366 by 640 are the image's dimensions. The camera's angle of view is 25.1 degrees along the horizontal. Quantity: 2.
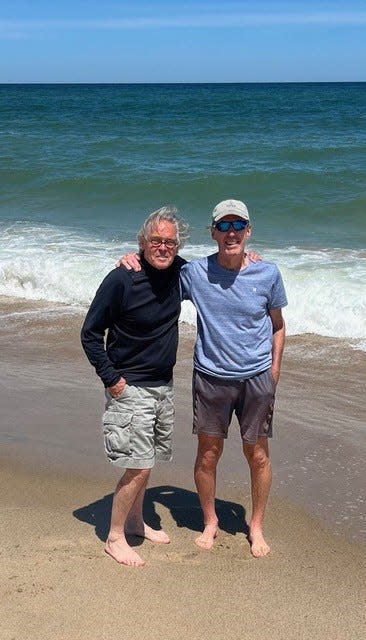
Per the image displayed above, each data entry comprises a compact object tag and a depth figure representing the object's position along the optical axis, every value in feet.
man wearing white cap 12.36
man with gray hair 12.12
